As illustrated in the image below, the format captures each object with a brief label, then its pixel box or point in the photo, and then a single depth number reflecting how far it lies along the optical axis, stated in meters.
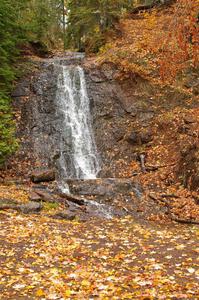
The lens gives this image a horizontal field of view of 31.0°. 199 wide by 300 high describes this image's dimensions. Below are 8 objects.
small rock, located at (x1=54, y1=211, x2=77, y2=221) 11.74
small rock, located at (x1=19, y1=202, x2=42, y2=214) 11.72
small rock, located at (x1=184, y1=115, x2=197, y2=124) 17.80
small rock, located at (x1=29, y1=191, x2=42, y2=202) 13.20
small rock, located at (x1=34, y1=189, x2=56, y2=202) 13.38
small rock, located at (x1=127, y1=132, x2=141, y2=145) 19.03
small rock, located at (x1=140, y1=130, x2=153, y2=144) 18.86
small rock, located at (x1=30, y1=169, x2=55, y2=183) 16.19
